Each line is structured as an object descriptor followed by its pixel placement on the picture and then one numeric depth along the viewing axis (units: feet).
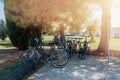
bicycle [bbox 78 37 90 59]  14.93
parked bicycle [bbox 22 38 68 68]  11.41
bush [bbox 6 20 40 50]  17.98
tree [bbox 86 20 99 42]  39.91
